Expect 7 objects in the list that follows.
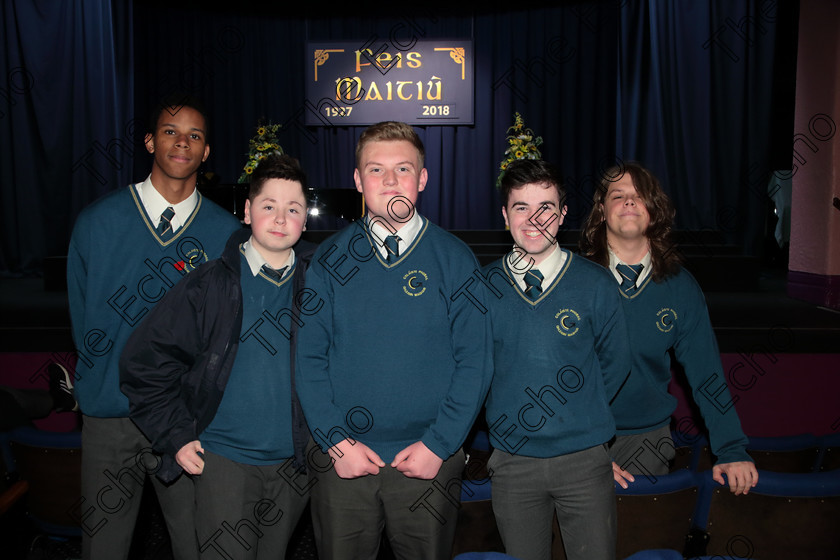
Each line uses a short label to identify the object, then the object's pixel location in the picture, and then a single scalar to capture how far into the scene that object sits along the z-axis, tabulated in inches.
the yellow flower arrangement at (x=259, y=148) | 255.1
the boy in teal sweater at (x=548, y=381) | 57.1
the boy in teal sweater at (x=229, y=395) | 58.4
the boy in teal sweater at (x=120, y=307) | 65.2
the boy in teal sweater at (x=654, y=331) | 67.7
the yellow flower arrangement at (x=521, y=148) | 261.4
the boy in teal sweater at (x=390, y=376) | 56.1
